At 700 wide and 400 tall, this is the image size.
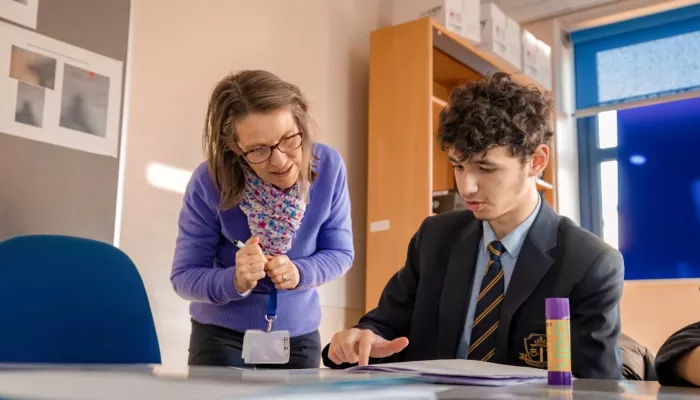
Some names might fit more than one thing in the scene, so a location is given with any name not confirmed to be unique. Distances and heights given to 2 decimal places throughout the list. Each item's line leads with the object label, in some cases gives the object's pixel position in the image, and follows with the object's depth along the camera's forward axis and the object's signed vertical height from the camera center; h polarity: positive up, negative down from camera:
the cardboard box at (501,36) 3.31 +1.20
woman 1.54 +0.14
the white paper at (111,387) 0.40 -0.07
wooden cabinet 3.01 +0.65
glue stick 0.79 -0.06
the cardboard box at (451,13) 3.14 +1.25
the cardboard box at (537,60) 3.57 +1.18
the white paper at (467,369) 0.78 -0.10
